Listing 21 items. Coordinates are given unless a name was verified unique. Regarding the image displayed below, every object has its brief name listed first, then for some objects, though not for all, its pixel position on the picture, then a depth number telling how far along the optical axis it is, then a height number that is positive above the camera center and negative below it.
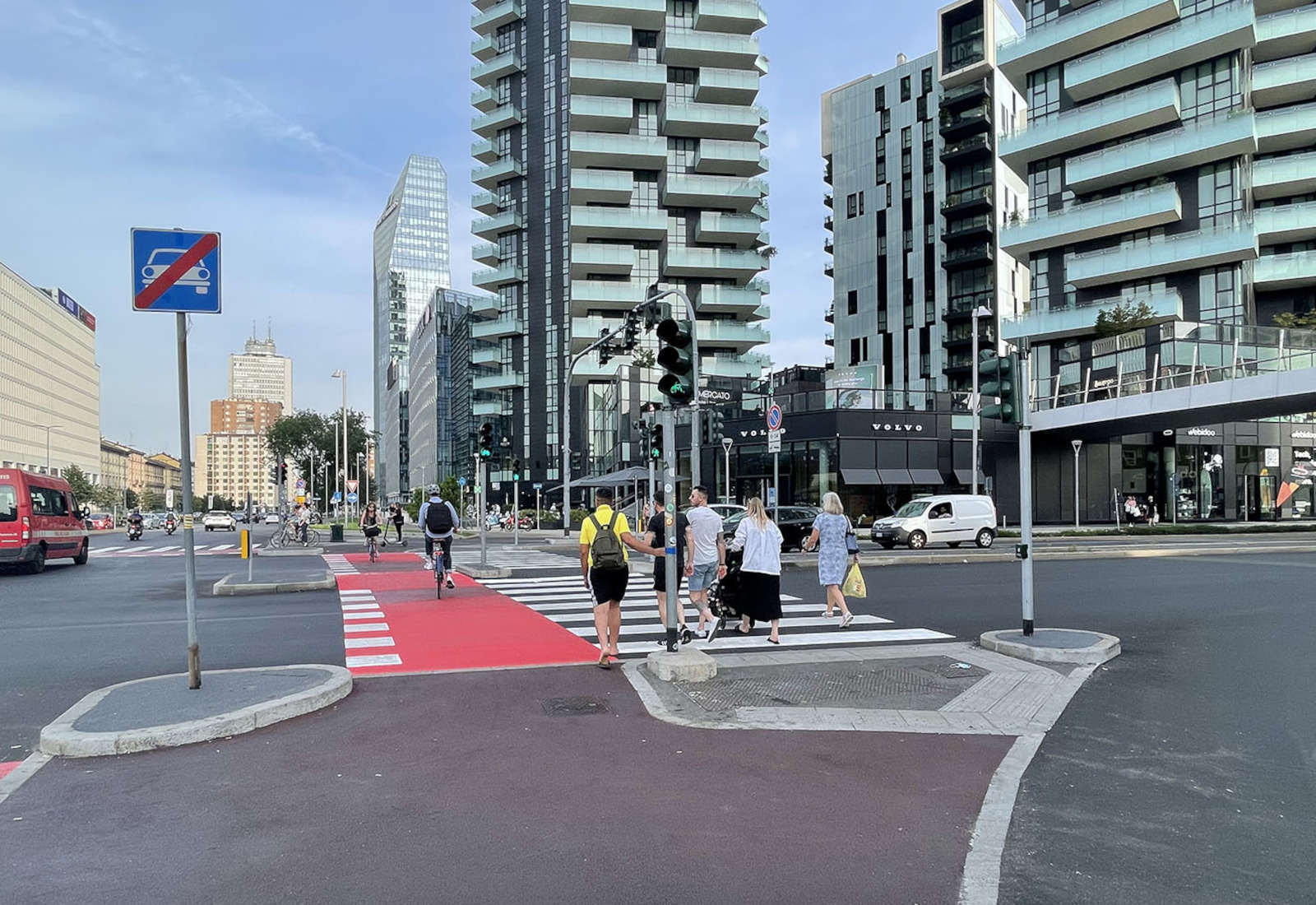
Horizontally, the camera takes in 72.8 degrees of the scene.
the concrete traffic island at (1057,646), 9.26 -1.89
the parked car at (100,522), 60.97 -2.71
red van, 20.44 -0.91
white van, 28.50 -1.68
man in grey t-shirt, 10.91 -0.88
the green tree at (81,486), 92.25 -0.35
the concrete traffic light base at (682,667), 8.18 -1.78
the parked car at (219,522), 61.17 -2.82
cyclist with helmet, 15.29 -0.76
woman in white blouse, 10.44 -1.14
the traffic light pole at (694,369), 9.05 +1.08
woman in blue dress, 12.02 -1.03
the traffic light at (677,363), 8.95 +1.13
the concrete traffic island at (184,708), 6.11 -1.73
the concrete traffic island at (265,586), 16.30 -1.98
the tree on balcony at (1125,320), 44.34 +7.47
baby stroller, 11.04 -1.54
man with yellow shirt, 8.85 -0.87
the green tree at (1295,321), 42.50 +7.10
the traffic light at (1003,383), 10.46 +1.03
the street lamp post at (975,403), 35.31 +2.99
